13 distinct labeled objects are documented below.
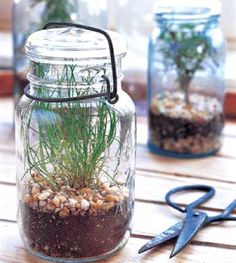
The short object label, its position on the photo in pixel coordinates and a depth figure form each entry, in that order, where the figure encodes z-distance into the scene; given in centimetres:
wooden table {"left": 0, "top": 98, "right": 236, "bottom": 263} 71
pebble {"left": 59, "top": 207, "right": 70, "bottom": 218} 68
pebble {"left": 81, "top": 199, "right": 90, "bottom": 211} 68
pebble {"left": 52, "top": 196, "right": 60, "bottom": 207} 68
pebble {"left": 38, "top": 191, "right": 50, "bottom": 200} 69
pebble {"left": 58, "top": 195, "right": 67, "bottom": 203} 68
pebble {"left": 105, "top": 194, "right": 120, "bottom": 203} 69
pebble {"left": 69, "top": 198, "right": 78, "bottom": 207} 68
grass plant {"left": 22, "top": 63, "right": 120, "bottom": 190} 68
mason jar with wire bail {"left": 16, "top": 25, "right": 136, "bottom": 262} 68
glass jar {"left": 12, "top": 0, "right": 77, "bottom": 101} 101
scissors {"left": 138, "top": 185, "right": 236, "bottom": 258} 71
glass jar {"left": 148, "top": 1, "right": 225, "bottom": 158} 93
